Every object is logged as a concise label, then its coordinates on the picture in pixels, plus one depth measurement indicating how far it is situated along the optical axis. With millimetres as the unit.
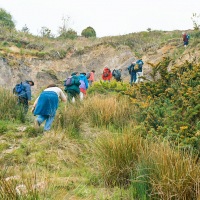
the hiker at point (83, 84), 12745
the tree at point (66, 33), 39869
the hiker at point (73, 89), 10930
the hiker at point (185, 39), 24266
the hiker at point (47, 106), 7859
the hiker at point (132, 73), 16275
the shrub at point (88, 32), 45062
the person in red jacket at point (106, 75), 17725
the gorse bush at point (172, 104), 5066
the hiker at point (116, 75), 19391
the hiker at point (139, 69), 15845
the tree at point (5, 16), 52956
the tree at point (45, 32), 40594
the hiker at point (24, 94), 9812
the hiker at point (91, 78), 18578
